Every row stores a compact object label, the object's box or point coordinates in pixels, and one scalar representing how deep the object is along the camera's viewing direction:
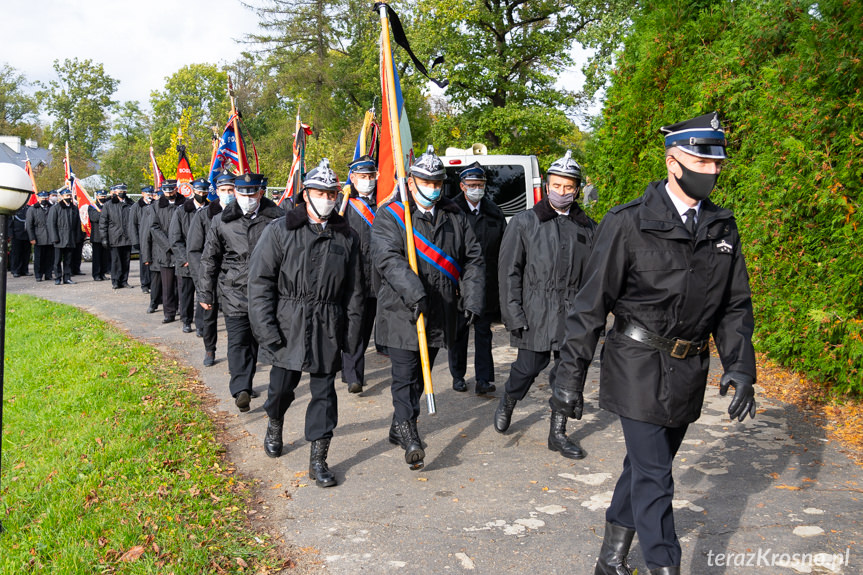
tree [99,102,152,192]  50.31
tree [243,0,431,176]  37.44
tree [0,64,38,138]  67.06
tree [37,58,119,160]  71.50
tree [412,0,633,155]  24.20
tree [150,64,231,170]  64.06
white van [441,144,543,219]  11.78
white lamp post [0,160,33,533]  3.88
